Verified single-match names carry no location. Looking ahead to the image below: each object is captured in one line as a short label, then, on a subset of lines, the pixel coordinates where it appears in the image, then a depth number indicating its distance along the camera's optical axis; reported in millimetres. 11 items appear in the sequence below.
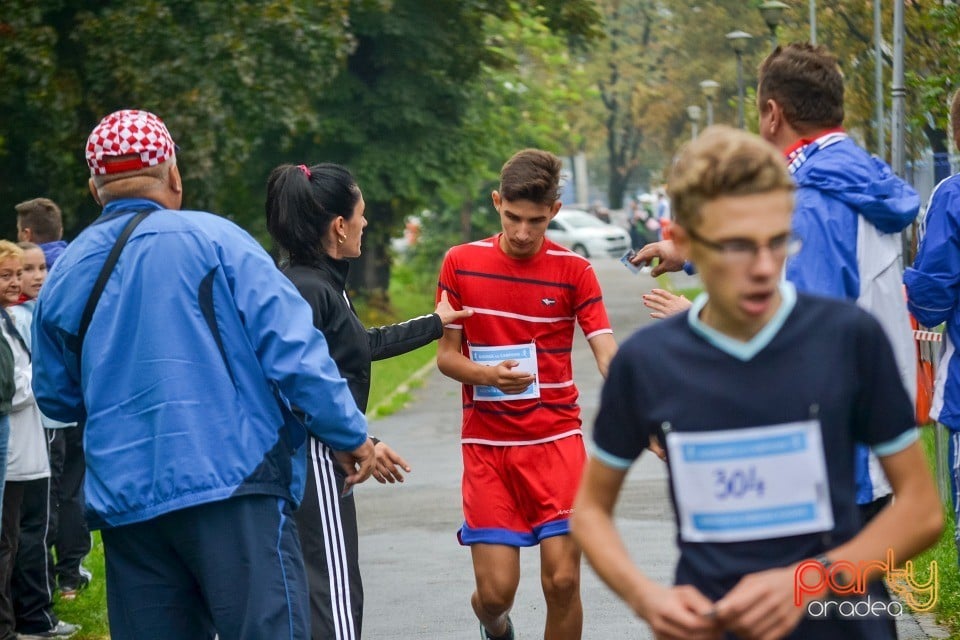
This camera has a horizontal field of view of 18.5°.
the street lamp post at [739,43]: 67241
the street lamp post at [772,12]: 54082
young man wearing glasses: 5330
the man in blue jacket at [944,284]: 10411
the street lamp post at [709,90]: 83843
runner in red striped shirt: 11397
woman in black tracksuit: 9648
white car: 108774
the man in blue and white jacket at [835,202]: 8600
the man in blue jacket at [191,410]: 8141
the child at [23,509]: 13576
